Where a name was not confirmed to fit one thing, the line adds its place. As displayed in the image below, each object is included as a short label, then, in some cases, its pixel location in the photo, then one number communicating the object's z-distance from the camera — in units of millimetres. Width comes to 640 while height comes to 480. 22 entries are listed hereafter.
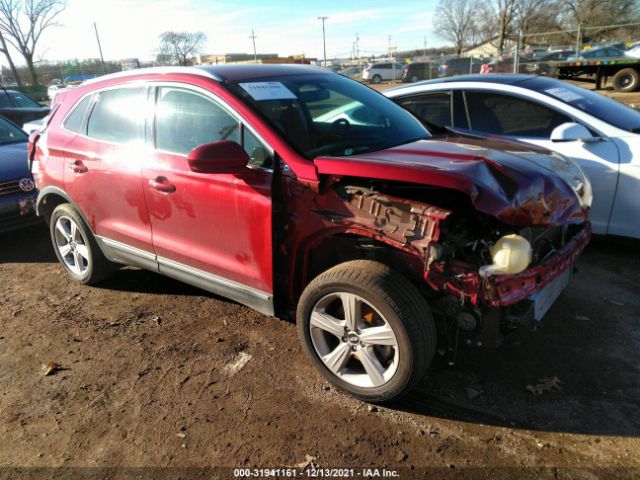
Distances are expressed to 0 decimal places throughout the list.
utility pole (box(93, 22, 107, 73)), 45178
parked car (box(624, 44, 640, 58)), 20031
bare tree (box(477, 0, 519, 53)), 47844
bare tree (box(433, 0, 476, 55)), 61719
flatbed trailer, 18292
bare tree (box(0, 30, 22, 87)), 43875
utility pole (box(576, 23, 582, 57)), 19255
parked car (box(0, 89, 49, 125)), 10445
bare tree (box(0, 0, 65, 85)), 47281
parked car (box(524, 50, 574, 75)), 23147
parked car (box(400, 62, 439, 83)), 35438
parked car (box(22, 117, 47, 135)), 8438
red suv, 2451
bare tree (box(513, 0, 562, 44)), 49188
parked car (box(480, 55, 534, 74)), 26266
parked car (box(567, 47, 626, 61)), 20855
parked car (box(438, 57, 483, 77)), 34094
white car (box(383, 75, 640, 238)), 4176
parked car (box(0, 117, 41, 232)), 5648
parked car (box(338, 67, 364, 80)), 50162
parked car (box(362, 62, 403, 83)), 44406
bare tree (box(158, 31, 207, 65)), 63281
